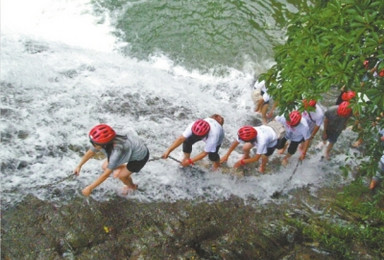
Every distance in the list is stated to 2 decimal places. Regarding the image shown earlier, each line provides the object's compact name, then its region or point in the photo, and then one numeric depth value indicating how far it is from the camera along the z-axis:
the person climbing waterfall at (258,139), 6.30
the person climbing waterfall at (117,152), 5.09
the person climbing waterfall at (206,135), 6.17
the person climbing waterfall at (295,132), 6.71
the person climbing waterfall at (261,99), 8.49
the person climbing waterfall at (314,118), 7.16
